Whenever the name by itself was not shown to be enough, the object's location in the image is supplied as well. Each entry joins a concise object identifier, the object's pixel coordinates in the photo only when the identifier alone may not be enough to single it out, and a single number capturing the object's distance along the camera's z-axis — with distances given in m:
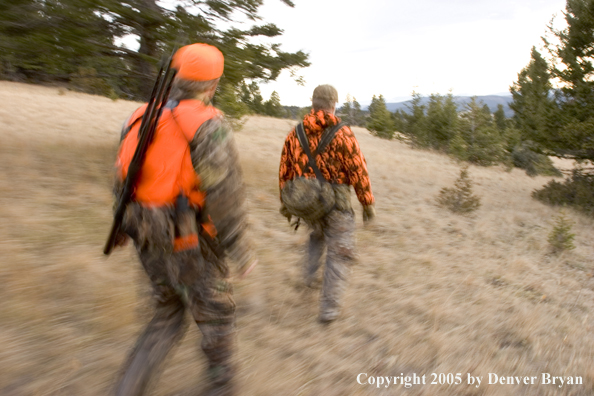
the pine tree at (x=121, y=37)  5.99
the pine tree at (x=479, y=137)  20.03
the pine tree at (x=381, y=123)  27.39
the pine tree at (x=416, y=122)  23.41
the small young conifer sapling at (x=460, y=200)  8.42
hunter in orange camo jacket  3.14
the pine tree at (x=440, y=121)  21.83
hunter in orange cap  1.65
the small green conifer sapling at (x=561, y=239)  6.36
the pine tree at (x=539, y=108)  10.27
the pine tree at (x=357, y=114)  38.55
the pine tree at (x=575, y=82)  9.30
